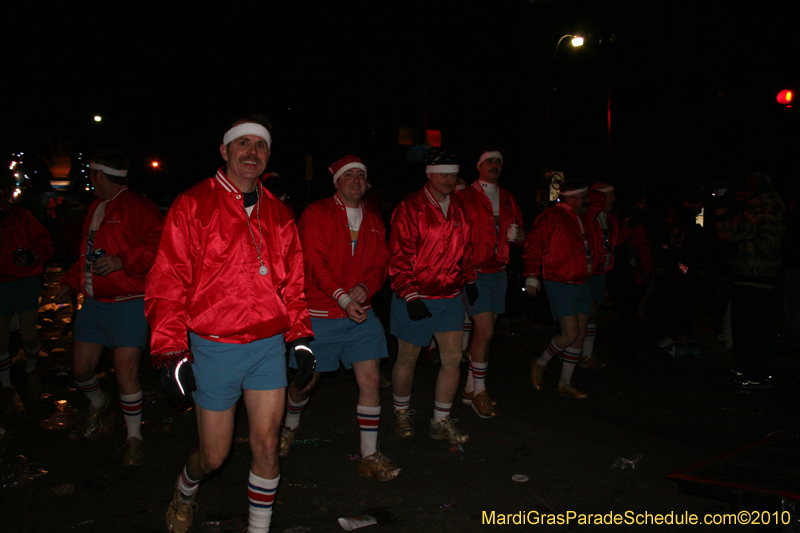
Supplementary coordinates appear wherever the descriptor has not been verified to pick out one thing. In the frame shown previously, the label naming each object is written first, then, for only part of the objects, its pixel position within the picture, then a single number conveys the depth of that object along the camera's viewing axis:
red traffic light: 9.75
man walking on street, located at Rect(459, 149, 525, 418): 5.54
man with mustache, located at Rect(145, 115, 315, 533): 2.99
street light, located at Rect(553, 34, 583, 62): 18.06
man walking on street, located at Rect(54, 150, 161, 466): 4.41
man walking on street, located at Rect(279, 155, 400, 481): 4.25
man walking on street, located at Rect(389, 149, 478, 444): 4.72
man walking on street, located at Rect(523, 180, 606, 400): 5.93
